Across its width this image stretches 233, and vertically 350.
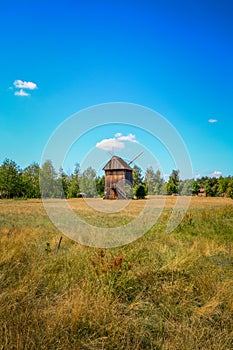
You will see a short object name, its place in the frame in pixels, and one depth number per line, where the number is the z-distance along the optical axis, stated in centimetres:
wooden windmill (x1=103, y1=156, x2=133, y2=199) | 4753
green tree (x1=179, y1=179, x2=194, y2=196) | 5750
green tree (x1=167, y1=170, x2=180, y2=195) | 6469
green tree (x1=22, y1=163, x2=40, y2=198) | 5409
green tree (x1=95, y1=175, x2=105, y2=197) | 5049
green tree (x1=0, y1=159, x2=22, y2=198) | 5088
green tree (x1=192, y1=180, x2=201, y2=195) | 7440
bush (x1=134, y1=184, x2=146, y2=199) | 4881
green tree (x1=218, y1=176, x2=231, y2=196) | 6844
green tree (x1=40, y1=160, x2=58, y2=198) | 3088
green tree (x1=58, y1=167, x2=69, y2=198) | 4203
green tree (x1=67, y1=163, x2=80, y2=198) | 4758
